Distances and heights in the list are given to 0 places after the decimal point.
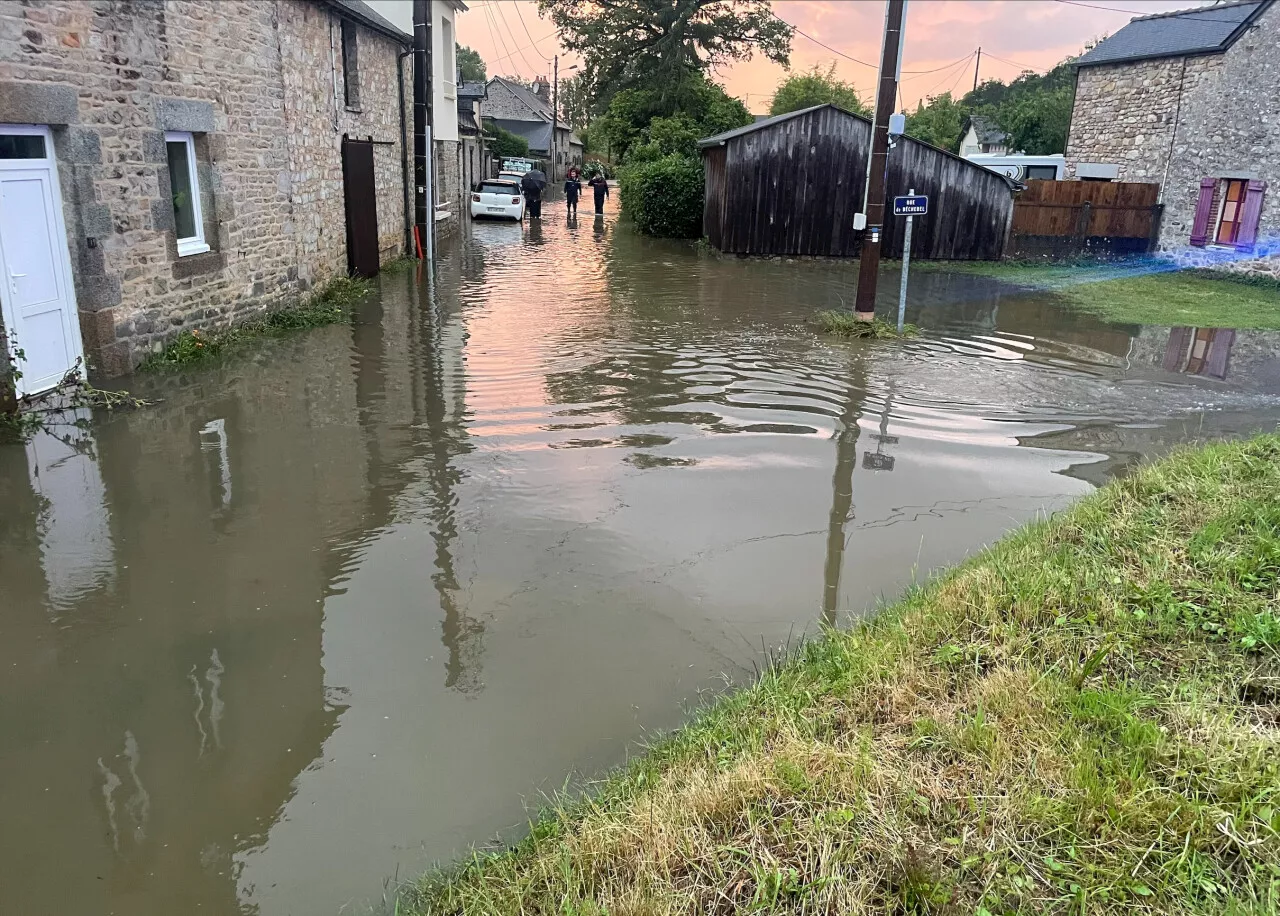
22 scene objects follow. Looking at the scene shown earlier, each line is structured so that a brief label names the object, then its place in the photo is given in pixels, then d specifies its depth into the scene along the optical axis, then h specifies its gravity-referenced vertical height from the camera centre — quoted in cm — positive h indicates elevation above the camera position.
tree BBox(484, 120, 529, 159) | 5800 +381
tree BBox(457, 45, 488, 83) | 11509 +1792
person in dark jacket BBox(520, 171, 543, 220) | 3450 +40
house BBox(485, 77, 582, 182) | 7000 +652
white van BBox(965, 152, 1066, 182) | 2973 +171
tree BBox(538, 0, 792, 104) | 3544 +680
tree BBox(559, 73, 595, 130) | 3872 +475
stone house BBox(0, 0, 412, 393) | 806 +26
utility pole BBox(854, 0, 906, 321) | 1203 +79
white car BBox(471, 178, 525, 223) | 3228 +6
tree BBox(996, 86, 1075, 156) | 3997 +410
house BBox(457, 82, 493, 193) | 3669 +265
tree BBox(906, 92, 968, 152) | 5609 +580
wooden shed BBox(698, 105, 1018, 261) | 2192 +54
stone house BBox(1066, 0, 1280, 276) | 2036 +243
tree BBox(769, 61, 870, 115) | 6721 +876
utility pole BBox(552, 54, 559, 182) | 7044 +645
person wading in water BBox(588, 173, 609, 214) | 3838 +68
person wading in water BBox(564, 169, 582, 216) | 3753 +51
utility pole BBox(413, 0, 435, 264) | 1833 +204
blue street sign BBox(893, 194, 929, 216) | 1220 +13
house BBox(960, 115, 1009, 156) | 5272 +471
